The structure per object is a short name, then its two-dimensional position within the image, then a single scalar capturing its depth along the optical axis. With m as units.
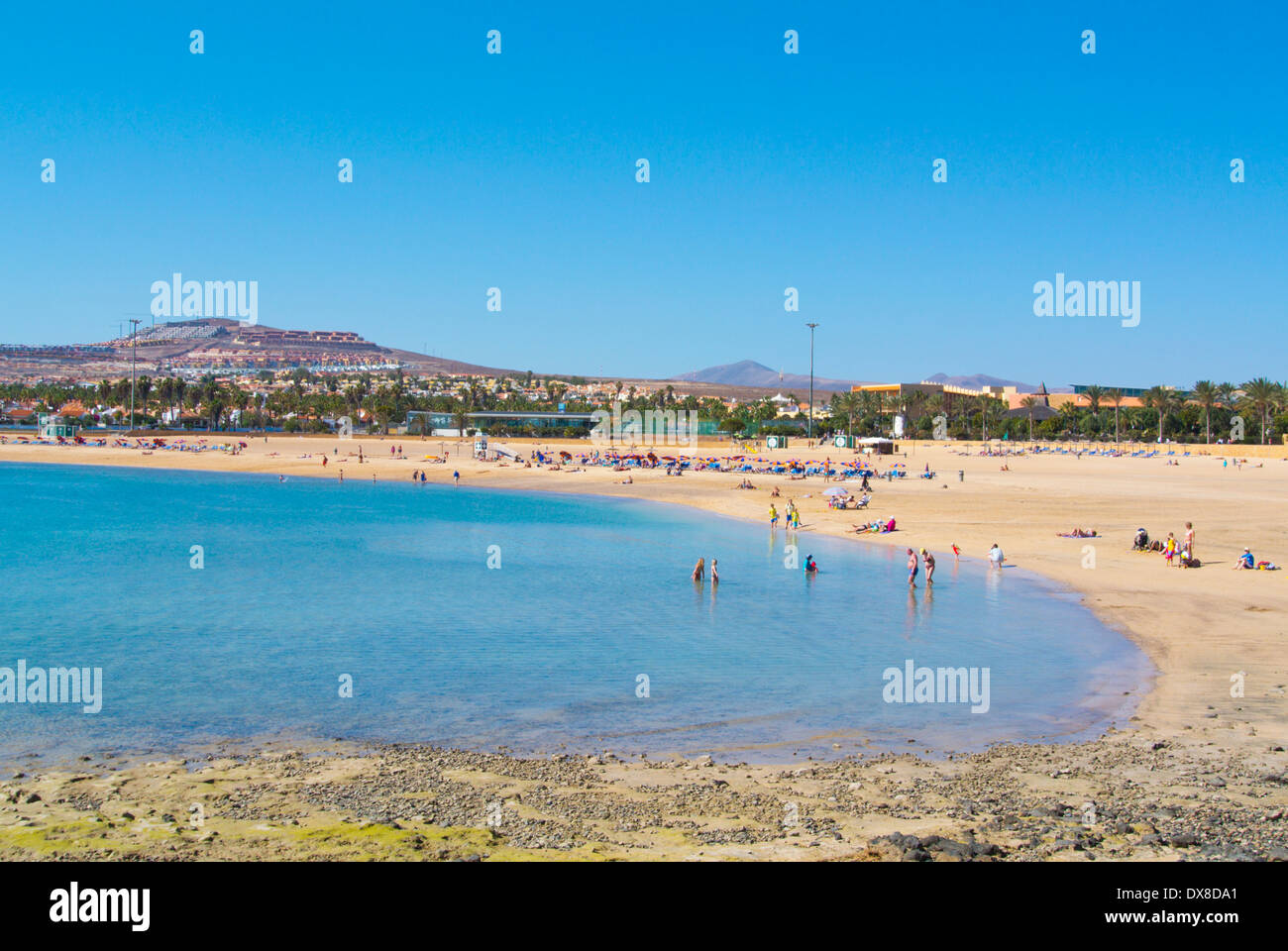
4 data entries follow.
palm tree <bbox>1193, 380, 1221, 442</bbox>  109.31
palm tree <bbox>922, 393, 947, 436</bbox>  140.38
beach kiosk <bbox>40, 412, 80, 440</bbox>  114.12
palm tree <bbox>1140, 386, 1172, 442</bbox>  118.19
